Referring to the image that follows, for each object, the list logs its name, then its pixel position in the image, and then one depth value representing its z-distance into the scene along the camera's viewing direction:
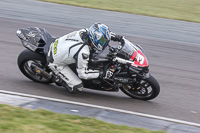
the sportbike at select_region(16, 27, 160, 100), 13.67
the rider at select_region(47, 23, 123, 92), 13.37
